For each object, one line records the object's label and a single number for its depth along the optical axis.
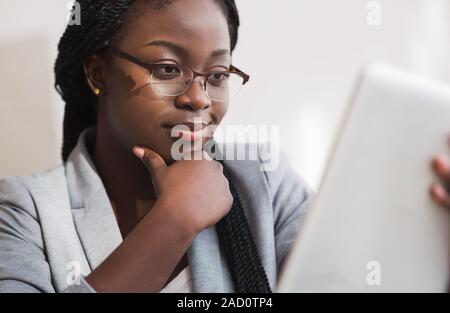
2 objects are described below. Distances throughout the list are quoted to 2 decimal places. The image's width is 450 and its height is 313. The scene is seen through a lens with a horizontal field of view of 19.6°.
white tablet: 1.15
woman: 1.28
